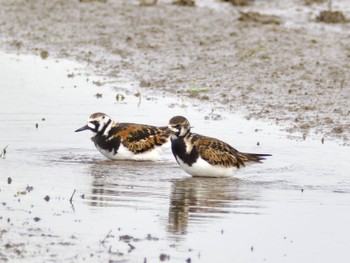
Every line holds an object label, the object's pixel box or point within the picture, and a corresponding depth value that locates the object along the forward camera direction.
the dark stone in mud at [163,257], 7.91
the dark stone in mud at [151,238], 8.49
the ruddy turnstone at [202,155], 11.62
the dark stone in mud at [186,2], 24.09
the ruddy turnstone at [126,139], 12.68
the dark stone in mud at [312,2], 23.44
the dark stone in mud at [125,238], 8.40
